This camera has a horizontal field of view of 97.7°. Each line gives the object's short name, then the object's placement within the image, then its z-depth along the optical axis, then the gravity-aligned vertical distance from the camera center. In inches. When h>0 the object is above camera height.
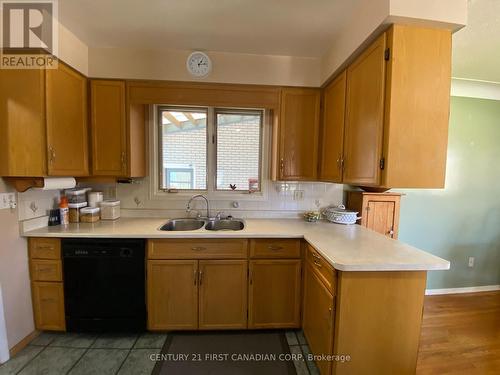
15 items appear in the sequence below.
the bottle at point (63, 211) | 77.7 -14.9
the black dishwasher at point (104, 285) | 69.0 -36.8
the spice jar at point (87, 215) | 81.4 -16.9
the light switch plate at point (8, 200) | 61.9 -9.3
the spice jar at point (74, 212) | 81.0 -15.8
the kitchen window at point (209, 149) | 95.4 +10.4
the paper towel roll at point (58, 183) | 66.3 -4.3
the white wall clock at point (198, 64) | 79.8 +39.5
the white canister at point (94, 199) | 85.7 -11.4
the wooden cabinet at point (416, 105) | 50.1 +16.5
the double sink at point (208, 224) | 89.4 -21.3
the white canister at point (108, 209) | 85.6 -15.5
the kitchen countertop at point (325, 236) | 47.8 -19.5
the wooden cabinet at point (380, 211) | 86.2 -14.2
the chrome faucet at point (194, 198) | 93.7 -12.5
